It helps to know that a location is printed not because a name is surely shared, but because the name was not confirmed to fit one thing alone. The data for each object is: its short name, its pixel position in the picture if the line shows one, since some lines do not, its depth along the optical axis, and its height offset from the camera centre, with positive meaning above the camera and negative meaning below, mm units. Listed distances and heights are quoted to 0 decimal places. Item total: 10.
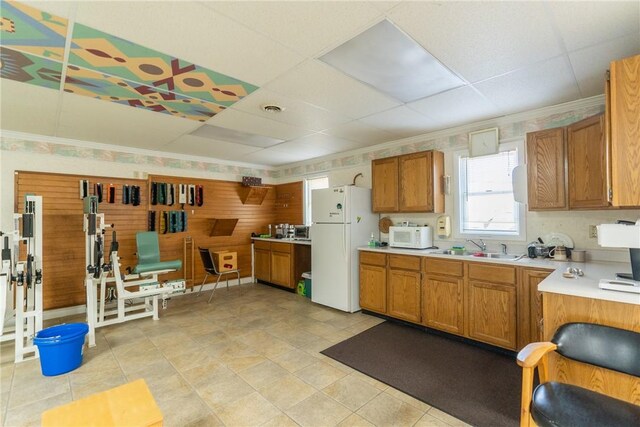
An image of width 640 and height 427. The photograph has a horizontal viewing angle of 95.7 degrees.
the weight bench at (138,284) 3250 -892
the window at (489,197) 3395 +208
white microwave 3760 -310
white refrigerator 4129 -368
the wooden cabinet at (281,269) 5254 -990
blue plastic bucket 2521 -1183
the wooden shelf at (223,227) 5477 -206
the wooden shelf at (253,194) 5918 +446
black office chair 1336 -905
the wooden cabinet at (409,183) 3746 +430
